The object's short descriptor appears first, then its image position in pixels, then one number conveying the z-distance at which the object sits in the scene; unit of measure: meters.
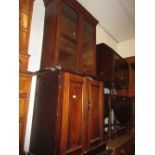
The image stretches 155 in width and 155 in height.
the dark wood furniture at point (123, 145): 1.90
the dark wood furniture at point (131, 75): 3.51
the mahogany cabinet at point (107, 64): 2.61
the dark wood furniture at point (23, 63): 1.59
